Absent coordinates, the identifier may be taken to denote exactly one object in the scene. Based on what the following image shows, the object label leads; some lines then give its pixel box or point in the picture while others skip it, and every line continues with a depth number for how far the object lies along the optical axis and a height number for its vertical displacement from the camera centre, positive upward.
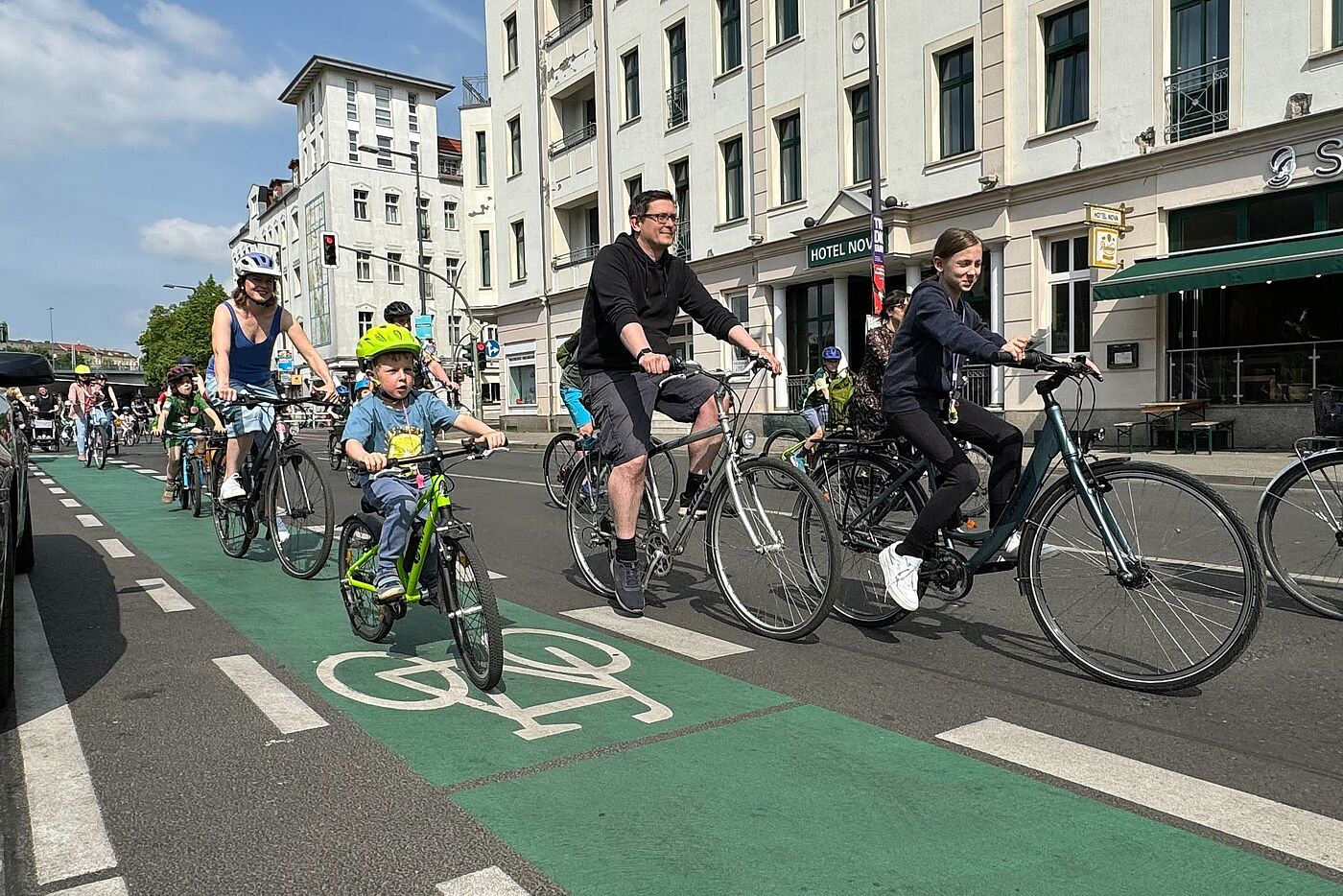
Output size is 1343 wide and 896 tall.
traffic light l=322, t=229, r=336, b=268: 31.14 +4.64
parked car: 3.76 -0.34
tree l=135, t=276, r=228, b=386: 80.88 +6.18
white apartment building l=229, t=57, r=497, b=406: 66.12 +13.33
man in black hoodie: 5.12 +0.12
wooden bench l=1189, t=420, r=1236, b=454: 16.12 -0.78
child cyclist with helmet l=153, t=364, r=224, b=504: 10.24 -0.09
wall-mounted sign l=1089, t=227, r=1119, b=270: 17.05 +2.23
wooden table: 16.44 -0.47
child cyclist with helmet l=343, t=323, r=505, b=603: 4.46 -0.13
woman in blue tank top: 6.94 +0.41
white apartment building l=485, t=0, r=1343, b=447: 15.73 +4.15
